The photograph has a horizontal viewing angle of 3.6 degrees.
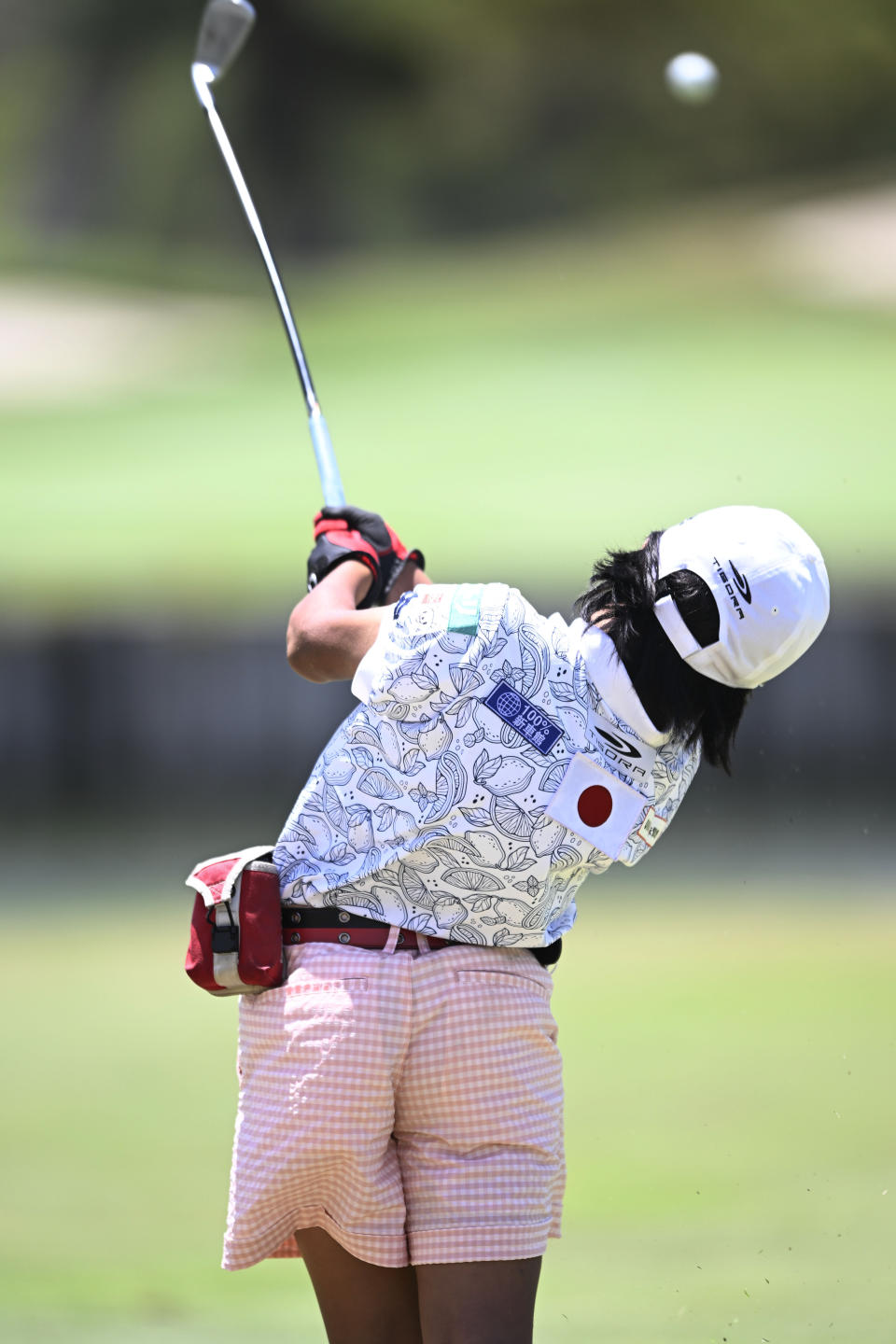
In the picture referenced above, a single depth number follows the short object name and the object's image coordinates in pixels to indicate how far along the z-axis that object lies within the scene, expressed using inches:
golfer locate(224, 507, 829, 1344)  628.0
